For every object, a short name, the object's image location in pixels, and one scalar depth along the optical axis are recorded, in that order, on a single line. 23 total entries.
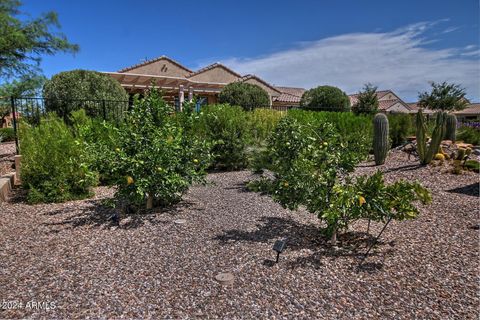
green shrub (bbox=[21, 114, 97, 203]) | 5.99
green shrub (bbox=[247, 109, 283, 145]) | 10.03
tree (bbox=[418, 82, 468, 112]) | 36.34
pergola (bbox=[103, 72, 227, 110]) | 19.53
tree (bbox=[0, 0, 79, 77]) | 8.06
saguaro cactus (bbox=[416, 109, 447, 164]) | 8.23
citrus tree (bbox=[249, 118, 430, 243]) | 3.37
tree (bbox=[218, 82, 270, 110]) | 17.01
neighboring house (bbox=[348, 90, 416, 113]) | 37.72
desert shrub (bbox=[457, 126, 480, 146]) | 11.36
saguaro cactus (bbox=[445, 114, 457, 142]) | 10.88
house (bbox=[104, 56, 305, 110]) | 20.93
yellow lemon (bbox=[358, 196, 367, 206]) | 3.23
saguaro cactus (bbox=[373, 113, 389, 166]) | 9.13
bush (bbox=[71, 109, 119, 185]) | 4.67
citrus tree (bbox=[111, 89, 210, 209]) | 4.64
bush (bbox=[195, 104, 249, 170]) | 8.83
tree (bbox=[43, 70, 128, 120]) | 10.84
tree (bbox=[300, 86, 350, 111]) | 19.83
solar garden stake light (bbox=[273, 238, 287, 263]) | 3.16
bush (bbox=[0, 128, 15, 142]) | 14.71
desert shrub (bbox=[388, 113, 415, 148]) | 12.27
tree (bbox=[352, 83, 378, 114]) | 26.41
